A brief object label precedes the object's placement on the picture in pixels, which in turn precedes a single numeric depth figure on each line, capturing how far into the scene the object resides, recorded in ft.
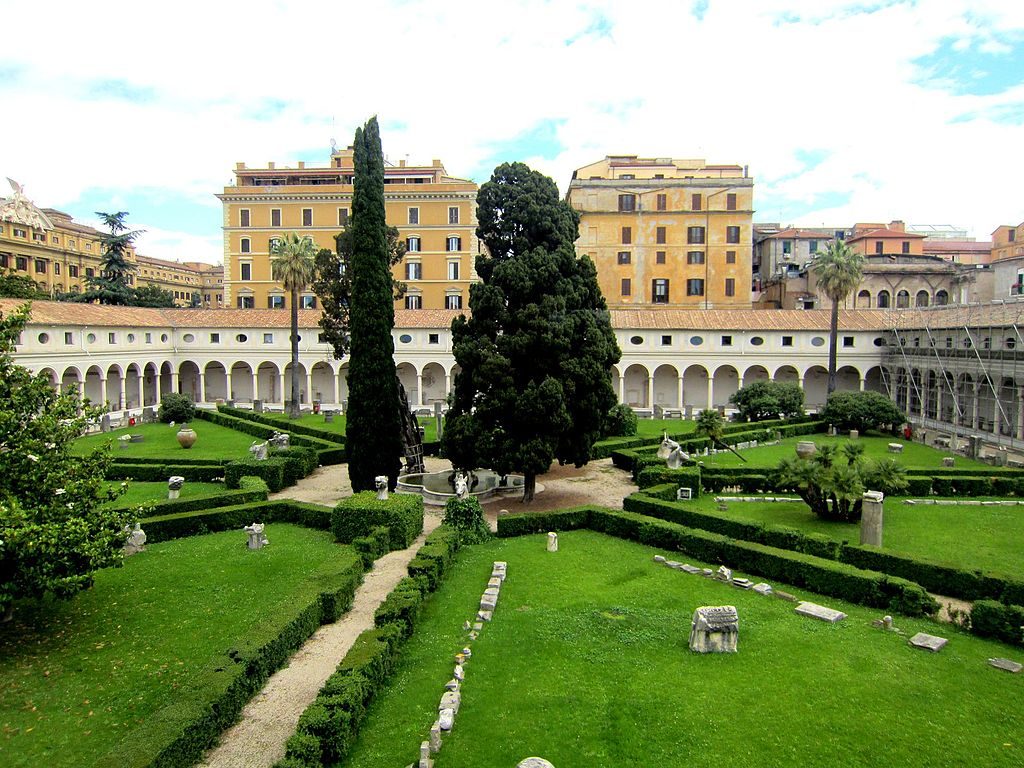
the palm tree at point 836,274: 140.87
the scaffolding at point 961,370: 110.93
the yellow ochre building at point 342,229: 207.31
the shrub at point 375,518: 64.64
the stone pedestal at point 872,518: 58.39
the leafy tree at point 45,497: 39.50
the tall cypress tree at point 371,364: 79.15
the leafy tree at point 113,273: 197.16
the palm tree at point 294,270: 147.02
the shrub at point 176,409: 139.33
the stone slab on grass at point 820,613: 46.19
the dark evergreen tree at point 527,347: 73.05
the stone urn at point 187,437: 110.93
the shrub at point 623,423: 114.42
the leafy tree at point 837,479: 69.87
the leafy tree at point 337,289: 131.95
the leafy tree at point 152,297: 219.69
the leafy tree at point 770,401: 131.49
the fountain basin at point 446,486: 83.97
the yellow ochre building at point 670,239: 196.34
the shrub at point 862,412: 124.36
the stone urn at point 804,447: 101.35
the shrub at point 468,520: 66.18
